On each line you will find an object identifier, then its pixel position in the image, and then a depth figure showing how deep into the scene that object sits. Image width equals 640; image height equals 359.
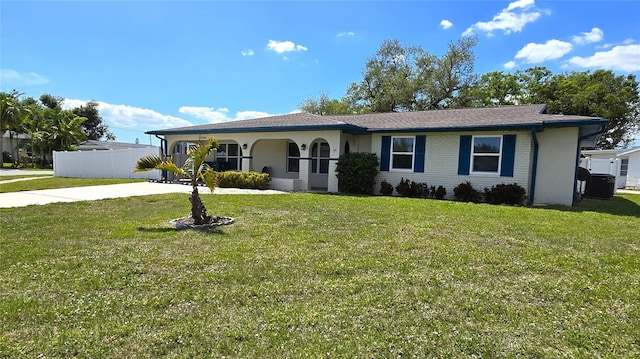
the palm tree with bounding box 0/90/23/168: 28.89
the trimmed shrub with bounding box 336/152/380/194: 12.96
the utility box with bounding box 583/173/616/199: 14.12
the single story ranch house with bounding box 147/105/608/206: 11.11
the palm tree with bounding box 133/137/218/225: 6.82
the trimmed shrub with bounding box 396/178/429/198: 12.65
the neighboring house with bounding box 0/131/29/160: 35.86
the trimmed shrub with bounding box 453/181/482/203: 11.61
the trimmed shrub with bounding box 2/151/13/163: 37.04
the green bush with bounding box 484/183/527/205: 10.92
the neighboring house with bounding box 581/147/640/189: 20.00
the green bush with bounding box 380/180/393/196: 13.16
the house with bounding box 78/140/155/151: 35.22
